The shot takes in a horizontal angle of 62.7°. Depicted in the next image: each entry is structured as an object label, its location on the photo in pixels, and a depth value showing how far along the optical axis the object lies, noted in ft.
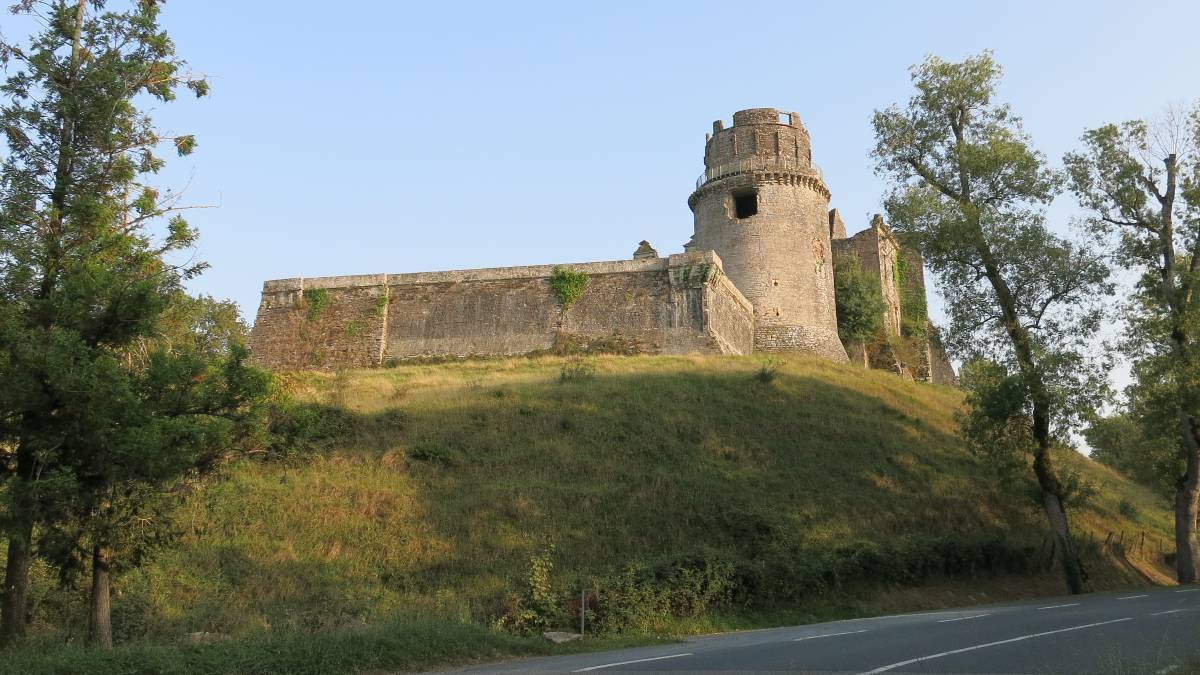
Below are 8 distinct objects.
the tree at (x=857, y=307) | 142.31
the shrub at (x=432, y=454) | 73.31
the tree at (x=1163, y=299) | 72.43
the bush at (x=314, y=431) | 71.97
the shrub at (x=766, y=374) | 98.47
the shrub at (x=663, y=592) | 48.21
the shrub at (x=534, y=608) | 46.50
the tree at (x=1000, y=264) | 69.97
